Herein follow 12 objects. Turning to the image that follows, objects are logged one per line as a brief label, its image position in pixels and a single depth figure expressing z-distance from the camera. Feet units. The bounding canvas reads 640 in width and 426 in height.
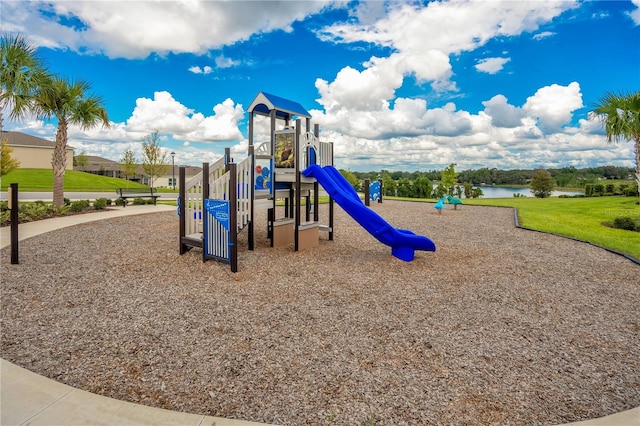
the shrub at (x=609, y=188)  93.76
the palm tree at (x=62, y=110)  49.96
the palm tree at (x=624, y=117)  40.09
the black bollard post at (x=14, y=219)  22.80
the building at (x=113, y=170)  211.08
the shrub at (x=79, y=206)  50.09
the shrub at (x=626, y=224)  41.78
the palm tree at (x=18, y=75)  41.11
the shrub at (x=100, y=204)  53.39
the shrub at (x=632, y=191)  78.41
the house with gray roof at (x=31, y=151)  145.28
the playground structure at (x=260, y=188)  23.26
